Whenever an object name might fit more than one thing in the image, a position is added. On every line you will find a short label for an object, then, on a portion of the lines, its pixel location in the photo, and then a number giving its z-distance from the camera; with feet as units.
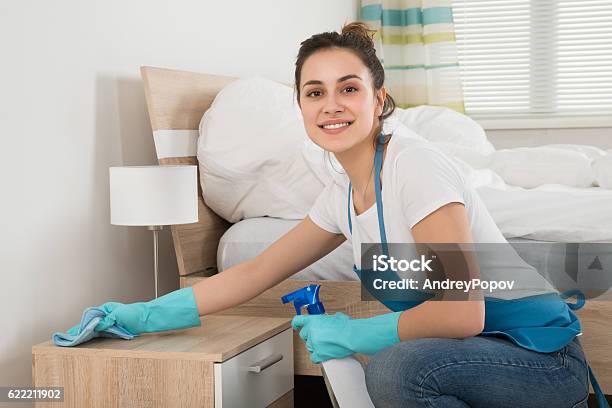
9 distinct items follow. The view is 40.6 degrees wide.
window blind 12.81
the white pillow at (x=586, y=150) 9.28
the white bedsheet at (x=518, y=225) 6.36
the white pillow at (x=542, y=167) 7.98
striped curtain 12.87
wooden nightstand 5.14
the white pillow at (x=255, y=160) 7.16
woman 4.36
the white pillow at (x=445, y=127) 10.03
